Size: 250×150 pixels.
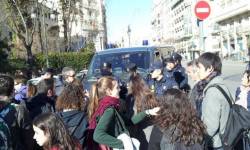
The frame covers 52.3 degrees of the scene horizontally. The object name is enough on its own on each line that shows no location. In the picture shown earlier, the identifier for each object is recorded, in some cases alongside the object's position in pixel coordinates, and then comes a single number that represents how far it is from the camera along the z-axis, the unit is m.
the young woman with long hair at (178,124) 2.31
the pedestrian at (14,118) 2.33
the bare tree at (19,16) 22.20
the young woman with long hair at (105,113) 2.48
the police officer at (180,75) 4.76
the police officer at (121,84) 4.31
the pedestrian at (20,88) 3.98
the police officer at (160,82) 4.29
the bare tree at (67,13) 26.51
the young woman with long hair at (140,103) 3.50
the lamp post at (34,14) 20.51
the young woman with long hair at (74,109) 2.73
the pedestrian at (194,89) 2.98
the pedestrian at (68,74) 4.15
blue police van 6.28
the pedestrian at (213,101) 2.57
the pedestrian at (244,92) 3.83
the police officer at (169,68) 4.52
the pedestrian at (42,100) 3.66
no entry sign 5.50
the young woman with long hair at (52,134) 2.05
